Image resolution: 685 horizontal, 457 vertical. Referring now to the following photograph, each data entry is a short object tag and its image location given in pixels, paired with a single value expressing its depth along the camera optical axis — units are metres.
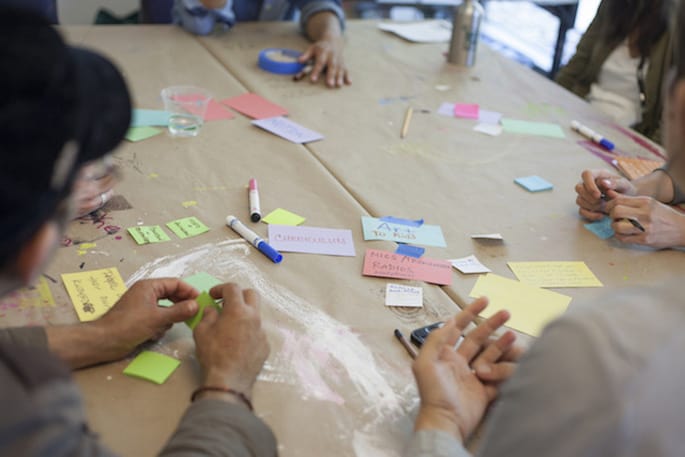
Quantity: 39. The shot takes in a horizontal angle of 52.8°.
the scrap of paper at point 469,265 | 1.30
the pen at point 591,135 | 1.85
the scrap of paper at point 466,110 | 1.97
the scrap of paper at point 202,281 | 1.19
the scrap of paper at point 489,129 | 1.89
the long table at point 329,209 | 0.98
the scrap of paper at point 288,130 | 1.75
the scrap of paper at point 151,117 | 1.75
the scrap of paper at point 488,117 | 1.96
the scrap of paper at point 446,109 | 1.97
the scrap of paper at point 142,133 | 1.68
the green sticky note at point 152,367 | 1.00
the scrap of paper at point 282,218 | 1.40
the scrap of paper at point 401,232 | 1.37
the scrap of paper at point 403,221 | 1.43
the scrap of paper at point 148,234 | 1.31
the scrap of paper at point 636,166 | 1.71
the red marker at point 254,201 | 1.39
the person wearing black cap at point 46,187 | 0.60
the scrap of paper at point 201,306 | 1.07
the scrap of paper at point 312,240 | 1.32
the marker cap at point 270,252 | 1.27
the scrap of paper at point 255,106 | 1.86
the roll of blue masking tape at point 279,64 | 2.16
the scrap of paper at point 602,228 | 1.48
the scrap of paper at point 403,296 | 1.20
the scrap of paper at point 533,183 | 1.62
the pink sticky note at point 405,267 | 1.27
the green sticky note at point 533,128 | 1.91
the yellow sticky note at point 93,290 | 1.11
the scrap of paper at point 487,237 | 1.41
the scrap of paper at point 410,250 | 1.33
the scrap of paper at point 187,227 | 1.33
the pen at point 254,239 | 1.28
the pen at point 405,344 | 1.08
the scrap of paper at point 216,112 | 1.82
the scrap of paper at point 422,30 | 2.56
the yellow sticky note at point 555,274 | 1.30
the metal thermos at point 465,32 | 2.26
